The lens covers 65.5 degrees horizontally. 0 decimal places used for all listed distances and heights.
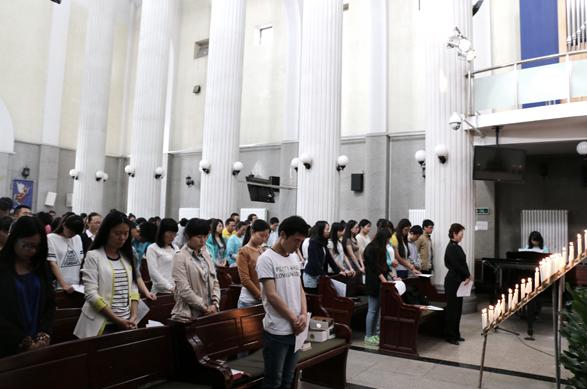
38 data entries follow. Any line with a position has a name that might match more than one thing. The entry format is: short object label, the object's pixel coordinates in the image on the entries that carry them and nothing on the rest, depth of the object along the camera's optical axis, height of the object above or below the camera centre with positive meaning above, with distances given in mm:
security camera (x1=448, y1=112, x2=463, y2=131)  8812 +2102
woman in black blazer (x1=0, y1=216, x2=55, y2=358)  2643 -456
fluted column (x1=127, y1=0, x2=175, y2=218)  15047 +3800
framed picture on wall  17281 +911
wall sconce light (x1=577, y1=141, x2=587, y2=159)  8664 +1630
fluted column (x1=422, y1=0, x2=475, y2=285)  9430 +1894
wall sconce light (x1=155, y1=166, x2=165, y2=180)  14945 +1564
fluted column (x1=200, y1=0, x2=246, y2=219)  13039 +3379
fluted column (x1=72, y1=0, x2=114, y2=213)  16547 +4144
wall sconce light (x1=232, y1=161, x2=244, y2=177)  12909 +1558
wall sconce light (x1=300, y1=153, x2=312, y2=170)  11172 +1578
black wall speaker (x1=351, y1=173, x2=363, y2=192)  14742 +1431
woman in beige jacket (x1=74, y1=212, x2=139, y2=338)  3391 -491
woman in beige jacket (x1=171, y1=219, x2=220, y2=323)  4059 -513
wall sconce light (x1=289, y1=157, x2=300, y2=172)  12781 +1742
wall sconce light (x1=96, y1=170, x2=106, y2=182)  16531 +1515
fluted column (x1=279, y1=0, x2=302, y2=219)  16109 +4245
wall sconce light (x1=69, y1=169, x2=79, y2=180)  16406 +1573
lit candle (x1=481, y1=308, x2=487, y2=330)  4539 -871
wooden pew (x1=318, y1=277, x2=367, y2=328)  6642 -1140
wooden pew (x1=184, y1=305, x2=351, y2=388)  3477 -1141
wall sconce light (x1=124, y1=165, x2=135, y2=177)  15039 +1607
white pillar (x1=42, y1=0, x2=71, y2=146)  18469 +5879
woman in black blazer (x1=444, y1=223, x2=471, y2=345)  6805 -748
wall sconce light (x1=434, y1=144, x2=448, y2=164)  9398 +1577
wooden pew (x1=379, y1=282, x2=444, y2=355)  6266 -1315
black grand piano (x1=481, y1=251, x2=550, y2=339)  7852 -790
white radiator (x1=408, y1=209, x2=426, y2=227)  13703 +373
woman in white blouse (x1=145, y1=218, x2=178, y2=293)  4797 -380
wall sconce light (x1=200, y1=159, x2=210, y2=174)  12992 +1571
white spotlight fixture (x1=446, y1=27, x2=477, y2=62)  8844 +3620
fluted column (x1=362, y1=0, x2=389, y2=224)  14438 +3411
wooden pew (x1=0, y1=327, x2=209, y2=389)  2531 -929
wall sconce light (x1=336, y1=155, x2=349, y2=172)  11094 +1542
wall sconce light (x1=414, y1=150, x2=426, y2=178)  11172 +1777
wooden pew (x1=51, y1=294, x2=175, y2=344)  3766 -894
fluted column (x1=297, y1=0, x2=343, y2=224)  11102 +2874
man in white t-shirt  3221 -586
